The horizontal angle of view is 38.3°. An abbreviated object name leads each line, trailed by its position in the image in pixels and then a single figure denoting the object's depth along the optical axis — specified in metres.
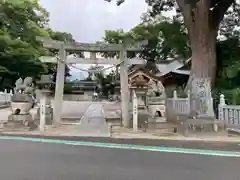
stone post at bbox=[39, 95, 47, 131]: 13.81
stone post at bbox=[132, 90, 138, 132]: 14.06
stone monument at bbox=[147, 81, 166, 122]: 15.03
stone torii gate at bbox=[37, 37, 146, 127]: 15.94
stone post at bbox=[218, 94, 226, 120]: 15.19
